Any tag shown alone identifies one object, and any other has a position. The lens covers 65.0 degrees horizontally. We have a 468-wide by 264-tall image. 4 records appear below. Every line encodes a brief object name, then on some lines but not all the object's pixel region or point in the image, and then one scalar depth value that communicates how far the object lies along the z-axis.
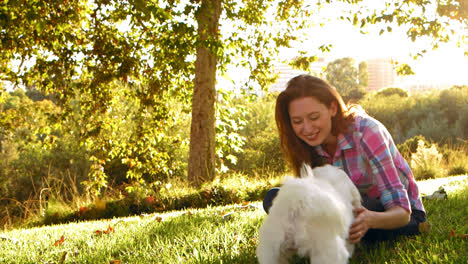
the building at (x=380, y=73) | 96.12
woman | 2.02
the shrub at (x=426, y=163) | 9.10
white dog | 1.49
